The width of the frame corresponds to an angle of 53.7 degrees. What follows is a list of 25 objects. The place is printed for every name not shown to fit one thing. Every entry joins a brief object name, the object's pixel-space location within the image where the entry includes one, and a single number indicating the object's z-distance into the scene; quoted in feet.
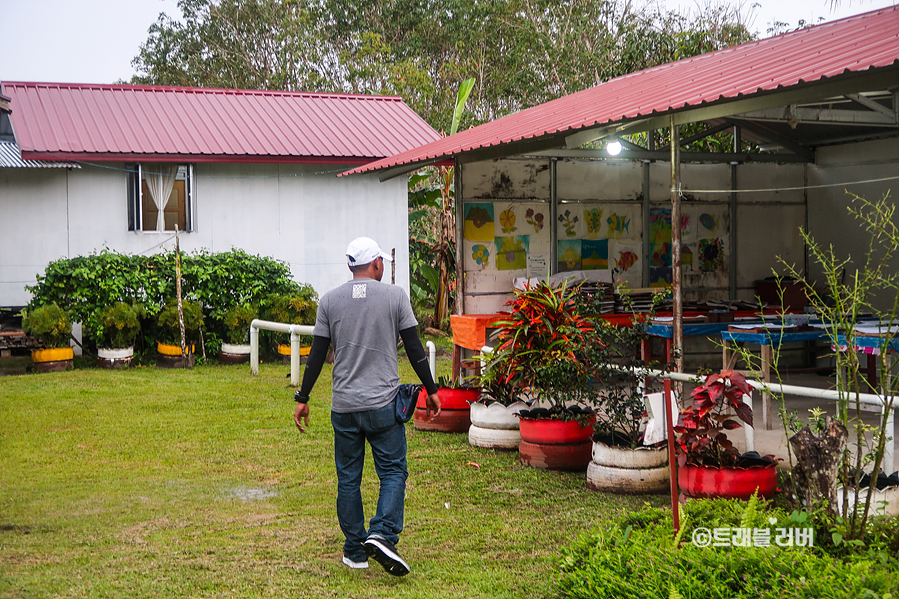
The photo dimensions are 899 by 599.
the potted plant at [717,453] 18.22
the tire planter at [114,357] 47.19
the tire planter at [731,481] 18.24
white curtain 54.80
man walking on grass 16.70
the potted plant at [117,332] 46.57
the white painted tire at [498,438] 26.58
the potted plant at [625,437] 21.57
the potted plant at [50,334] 44.83
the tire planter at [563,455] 24.13
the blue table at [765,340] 26.76
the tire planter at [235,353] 49.73
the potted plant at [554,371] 23.70
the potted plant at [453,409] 29.53
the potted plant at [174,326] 48.39
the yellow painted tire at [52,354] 45.96
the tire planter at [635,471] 21.53
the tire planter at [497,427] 26.61
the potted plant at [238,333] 49.26
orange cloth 34.14
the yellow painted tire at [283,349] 50.60
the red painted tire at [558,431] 24.09
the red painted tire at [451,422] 29.53
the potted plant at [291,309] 49.34
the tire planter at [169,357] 48.39
